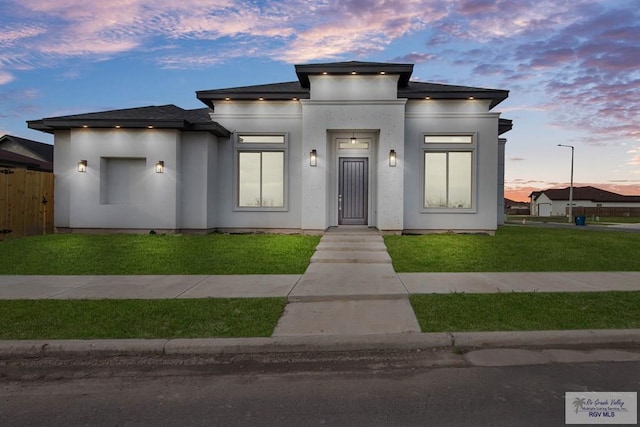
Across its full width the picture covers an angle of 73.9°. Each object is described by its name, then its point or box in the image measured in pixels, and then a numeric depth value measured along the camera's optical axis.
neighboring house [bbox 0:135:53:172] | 23.98
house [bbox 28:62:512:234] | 14.63
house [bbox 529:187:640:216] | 83.94
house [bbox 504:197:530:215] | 90.12
